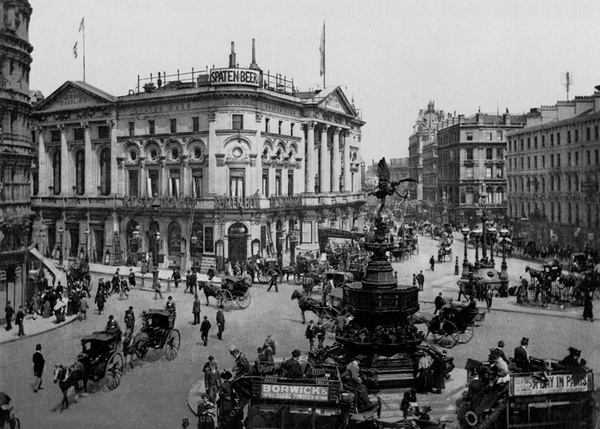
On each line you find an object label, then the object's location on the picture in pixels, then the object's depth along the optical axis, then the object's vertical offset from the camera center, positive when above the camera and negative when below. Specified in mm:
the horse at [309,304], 25938 -3969
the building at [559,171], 54625 +4402
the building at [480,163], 90250 +7782
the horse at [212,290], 31359 -3946
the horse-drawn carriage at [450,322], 22302 -4146
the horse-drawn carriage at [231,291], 31438 -4008
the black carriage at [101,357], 18234 -4398
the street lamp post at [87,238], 55109 -1972
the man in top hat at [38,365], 19172 -4798
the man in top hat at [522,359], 16156 -4001
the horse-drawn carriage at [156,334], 21281 -4323
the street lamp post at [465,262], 40906 -3394
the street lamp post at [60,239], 55838 -2108
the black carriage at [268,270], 41484 -3948
